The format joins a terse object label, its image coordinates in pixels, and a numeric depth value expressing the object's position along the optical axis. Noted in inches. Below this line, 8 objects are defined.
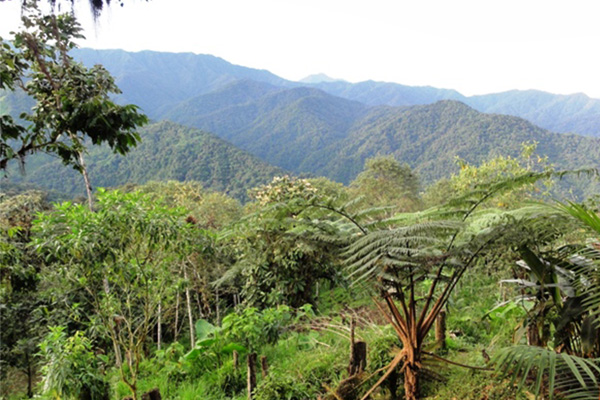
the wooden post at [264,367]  107.3
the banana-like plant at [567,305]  61.0
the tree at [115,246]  101.3
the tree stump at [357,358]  95.9
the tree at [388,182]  749.3
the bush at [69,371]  109.7
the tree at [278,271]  198.8
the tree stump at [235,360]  124.0
